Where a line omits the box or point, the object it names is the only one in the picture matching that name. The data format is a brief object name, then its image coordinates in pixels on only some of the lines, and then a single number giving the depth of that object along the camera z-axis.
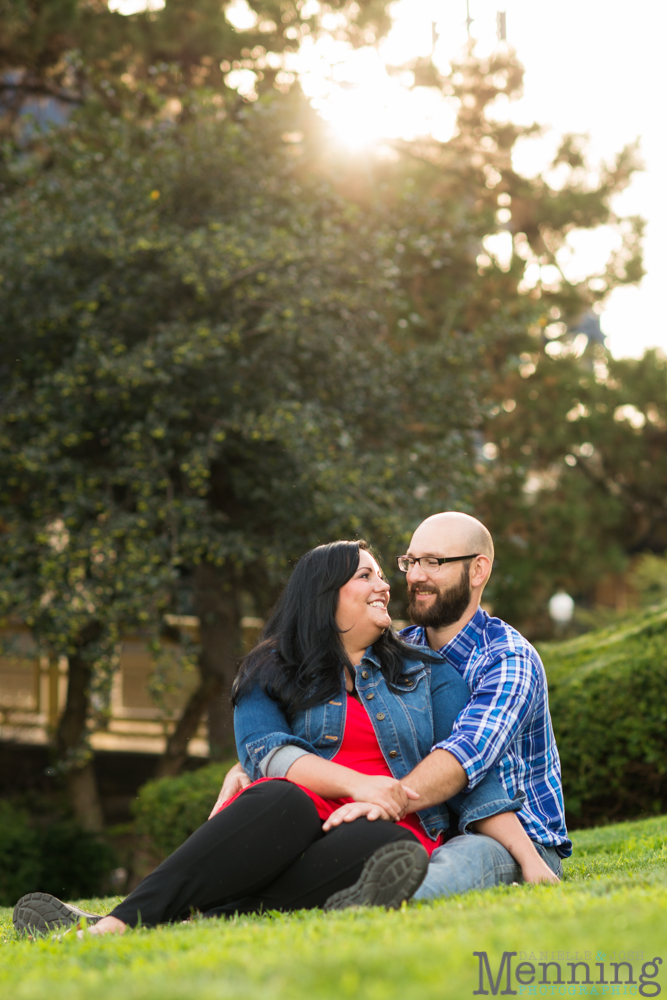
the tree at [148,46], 8.55
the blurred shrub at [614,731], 5.98
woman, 2.94
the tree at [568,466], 11.10
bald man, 3.11
